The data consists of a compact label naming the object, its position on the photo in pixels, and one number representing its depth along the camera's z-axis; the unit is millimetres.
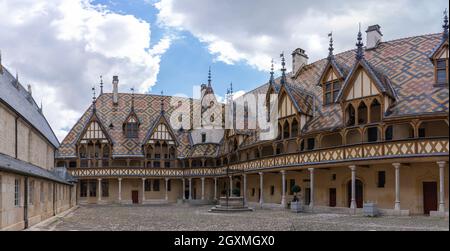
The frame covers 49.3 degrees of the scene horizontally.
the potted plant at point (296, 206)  27094
